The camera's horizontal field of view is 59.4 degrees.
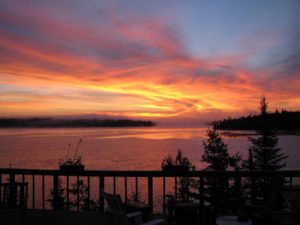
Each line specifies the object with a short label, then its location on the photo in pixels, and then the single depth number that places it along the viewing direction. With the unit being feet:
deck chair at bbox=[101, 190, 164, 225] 9.74
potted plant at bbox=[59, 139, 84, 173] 14.69
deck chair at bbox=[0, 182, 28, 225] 12.10
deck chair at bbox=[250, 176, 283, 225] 10.76
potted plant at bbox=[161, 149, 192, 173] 14.04
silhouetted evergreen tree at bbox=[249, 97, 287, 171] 74.54
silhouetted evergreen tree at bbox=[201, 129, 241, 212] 59.59
